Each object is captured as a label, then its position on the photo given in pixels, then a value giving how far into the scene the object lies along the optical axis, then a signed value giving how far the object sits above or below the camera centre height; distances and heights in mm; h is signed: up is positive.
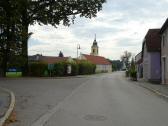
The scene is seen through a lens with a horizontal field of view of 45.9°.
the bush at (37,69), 26920 -413
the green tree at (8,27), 20778 +4198
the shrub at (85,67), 36957 -216
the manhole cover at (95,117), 6209 -1651
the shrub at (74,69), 32160 -488
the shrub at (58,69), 28767 -437
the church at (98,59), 67665 +2366
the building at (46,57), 61352 +2837
